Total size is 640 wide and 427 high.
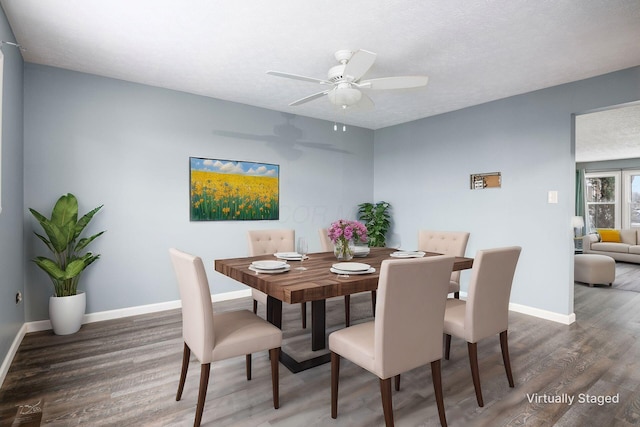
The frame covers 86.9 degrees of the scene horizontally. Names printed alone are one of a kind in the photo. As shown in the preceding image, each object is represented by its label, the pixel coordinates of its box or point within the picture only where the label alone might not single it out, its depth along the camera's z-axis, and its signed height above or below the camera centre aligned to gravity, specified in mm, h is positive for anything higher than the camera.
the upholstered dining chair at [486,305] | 1984 -586
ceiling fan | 2453 +984
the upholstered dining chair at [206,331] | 1726 -681
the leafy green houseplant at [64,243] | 2941 -286
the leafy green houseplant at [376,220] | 5418 -143
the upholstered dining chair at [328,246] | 3297 -368
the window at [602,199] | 8578 +289
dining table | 1767 -391
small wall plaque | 4195 +389
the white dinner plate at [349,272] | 2043 -368
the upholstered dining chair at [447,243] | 3139 -319
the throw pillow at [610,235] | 7496 -555
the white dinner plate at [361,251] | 2686 -318
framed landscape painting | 4043 +274
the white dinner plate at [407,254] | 2748 -360
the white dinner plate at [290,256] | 2623 -354
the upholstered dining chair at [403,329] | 1573 -583
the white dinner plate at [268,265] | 2133 -348
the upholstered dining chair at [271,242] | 3196 -303
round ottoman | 5016 -884
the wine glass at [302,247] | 2393 -253
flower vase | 2598 -302
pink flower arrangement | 2512 -154
